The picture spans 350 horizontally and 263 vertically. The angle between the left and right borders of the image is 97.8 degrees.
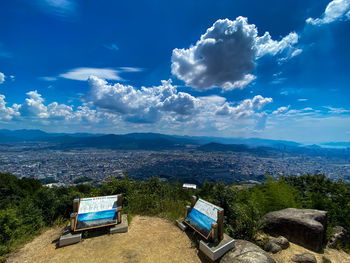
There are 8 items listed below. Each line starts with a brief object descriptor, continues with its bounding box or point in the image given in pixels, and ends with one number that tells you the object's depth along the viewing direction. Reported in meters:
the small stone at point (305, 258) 4.39
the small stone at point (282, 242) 5.02
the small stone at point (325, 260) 4.62
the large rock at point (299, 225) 5.10
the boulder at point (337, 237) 5.55
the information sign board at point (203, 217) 4.93
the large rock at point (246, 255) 3.88
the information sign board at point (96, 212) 5.39
